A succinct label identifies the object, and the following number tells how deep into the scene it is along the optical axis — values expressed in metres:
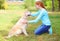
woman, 3.53
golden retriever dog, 3.54
